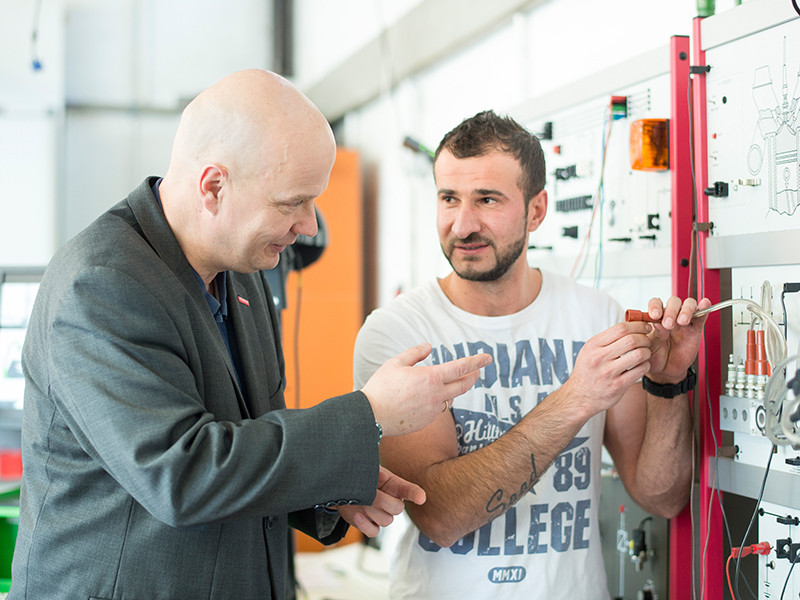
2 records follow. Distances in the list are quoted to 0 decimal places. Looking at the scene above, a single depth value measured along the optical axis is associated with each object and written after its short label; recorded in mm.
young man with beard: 1474
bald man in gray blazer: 988
